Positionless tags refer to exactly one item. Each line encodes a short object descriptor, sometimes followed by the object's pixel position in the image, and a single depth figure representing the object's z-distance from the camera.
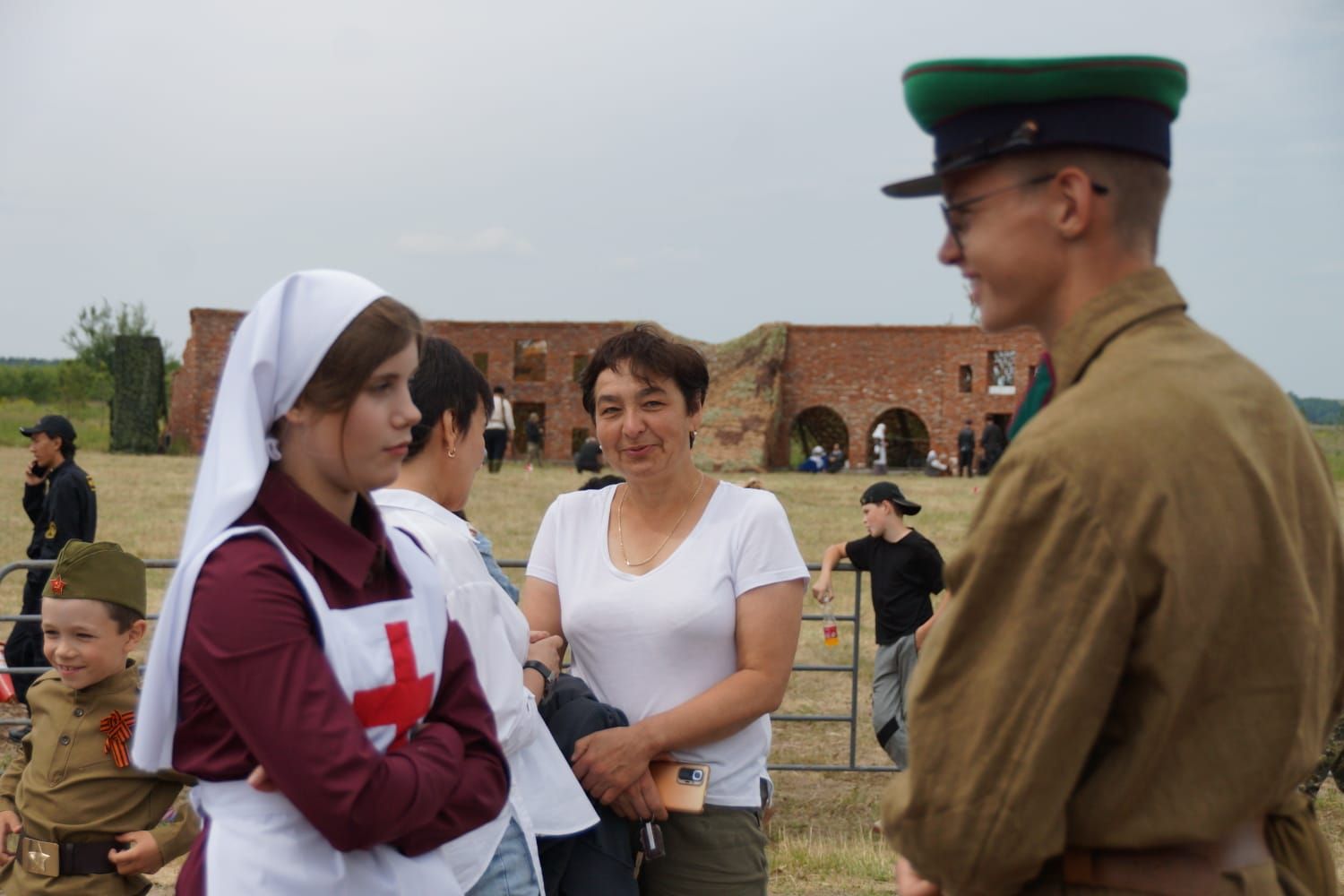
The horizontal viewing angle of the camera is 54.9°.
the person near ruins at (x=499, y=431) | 23.48
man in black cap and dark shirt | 7.39
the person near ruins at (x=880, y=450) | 40.03
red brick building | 40.56
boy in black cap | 6.77
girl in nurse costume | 1.74
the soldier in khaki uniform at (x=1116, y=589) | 1.46
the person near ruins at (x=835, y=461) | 40.59
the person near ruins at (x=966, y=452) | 38.62
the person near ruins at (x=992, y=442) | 35.75
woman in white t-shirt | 3.01
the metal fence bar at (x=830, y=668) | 6.43
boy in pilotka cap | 3.24
